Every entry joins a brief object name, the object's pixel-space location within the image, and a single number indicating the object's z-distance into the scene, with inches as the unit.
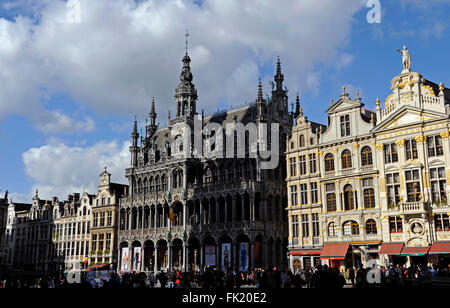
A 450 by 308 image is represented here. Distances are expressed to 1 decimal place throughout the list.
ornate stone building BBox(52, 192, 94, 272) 2978.6
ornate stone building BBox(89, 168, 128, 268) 2783.0
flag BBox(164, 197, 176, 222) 2146.4
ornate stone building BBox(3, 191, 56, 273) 3208.7
